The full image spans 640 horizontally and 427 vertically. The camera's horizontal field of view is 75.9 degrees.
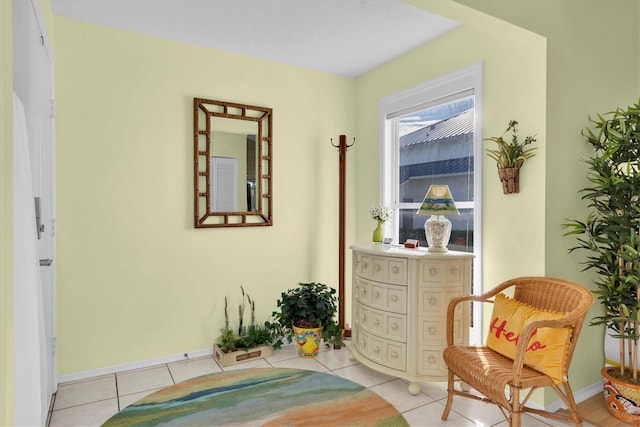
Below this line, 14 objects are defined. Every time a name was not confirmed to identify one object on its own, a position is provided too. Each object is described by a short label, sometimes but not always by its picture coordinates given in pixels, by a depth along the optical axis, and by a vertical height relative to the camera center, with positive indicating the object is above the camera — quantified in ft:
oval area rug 7.83 -4.12
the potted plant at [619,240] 7.61 -0.69
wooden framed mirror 10.93 +1.12
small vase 11.07 -0.83
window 9.65 +1.41
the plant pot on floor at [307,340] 10.96 -3.65
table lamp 8.96 -0.19
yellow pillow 6.61 -2.27
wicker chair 6.36 -2.71
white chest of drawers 8.77 -2.29
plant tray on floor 10.45 -3.93
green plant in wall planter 8.29 +0.96
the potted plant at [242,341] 10.61 -3.68
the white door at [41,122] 6.19 +1.55
